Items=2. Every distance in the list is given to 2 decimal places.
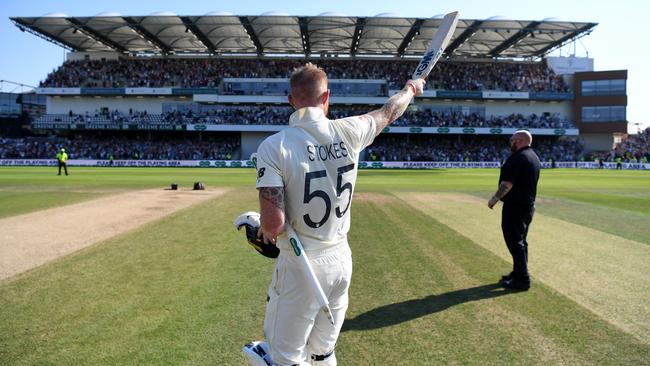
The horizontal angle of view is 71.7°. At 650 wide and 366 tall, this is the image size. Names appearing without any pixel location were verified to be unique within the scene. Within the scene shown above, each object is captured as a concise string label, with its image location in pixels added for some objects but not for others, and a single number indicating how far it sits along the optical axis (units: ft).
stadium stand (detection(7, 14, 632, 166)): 181.88
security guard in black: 21.58
